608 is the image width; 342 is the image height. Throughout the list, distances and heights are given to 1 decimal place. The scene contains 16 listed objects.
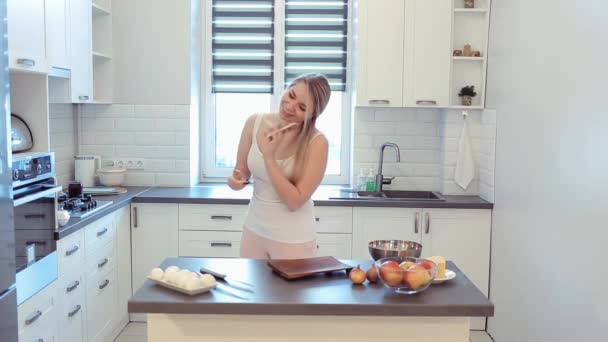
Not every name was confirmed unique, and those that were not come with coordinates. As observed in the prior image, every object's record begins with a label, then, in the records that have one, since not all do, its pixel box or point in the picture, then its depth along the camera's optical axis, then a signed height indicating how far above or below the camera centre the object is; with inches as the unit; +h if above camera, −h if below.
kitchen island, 77.4 -23.1
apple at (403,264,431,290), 78.8 -19.0
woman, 107.4 -8.4
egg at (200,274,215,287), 81.2 -20.4
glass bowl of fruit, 79.0 -18.8
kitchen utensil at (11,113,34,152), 113.5 -3.4
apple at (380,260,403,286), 79.5 -18.8
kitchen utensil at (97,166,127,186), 178.2 -16.1
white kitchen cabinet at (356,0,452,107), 174.2 +19.5
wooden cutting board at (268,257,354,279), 87.0 -20.3
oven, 105.3 -18.1
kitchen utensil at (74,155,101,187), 177.3 -14.2
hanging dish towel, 175.9 -10.6
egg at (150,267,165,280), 83.7 -20.4
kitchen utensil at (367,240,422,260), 92.0 -18.3
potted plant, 175.8 +8.5
